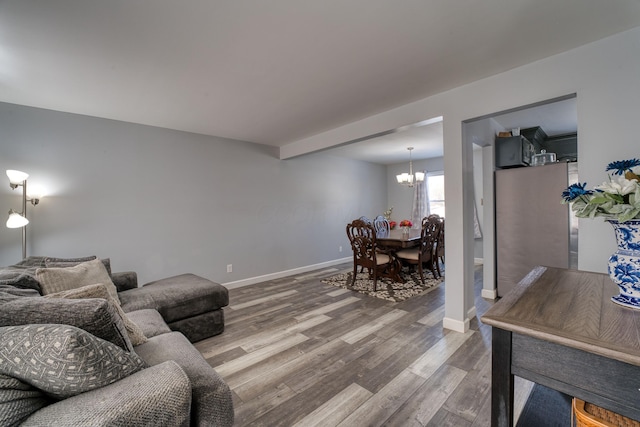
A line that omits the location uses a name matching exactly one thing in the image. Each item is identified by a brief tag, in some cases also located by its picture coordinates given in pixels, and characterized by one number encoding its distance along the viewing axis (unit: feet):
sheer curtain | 20.57
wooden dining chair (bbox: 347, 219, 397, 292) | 12.59
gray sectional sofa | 2.53
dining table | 13.07
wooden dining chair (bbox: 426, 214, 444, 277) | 13.55
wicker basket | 2.82
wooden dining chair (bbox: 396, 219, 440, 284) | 12.98
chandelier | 16.41
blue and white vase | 3.07
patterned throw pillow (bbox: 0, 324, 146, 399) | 2.57
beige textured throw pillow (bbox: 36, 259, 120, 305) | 5.84
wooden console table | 2.35
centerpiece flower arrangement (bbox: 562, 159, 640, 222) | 2.99
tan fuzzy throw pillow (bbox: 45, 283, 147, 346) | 4.32
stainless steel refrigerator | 9.57
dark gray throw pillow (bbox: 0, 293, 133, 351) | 3.14
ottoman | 7.35
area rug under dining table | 11.92
